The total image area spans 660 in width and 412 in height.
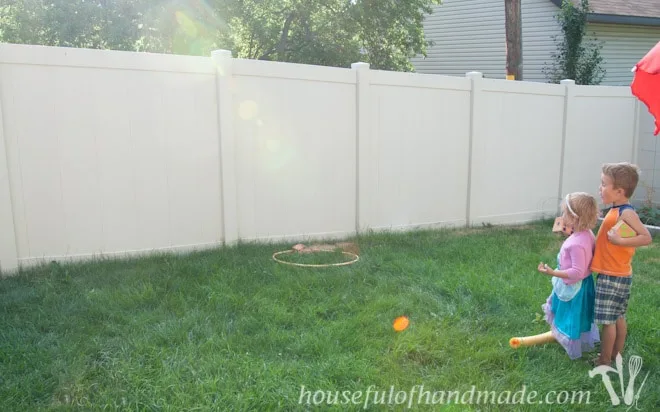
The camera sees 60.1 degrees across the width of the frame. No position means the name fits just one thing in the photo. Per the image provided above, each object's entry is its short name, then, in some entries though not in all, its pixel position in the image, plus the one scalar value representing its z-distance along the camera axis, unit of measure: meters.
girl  3.41
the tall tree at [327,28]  13.66
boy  3.34
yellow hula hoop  5.03
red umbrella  3.24
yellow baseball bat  3.57
